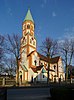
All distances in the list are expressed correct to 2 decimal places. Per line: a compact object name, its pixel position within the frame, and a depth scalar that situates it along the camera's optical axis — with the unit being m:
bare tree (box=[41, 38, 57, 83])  22.30
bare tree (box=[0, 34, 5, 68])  19.34
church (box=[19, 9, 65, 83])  29.31
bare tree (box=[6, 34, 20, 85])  21.54
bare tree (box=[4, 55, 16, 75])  27.98
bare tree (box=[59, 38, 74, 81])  23.22
